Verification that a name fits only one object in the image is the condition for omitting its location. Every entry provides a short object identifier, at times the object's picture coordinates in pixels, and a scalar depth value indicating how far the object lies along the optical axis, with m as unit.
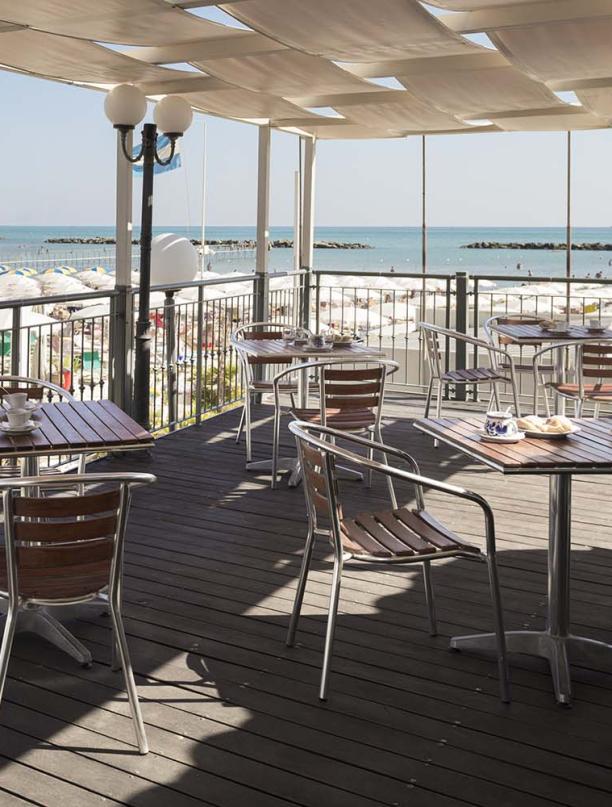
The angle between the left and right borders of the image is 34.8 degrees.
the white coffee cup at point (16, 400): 3.68
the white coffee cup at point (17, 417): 3.60
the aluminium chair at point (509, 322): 7.41
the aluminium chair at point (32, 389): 4.38
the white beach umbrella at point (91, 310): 17.48
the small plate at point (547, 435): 3.51
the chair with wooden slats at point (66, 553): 2.78
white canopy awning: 4.66
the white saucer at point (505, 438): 3.46
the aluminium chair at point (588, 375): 6.39
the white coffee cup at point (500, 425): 3.50
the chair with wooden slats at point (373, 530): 3.20
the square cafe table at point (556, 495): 3.17
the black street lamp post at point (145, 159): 6.28
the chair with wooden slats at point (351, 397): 5.50
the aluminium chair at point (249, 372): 6.45
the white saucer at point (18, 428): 3.59
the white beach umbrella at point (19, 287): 21.05
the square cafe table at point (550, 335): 6.74
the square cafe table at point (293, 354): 6.19
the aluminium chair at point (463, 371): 6.88
